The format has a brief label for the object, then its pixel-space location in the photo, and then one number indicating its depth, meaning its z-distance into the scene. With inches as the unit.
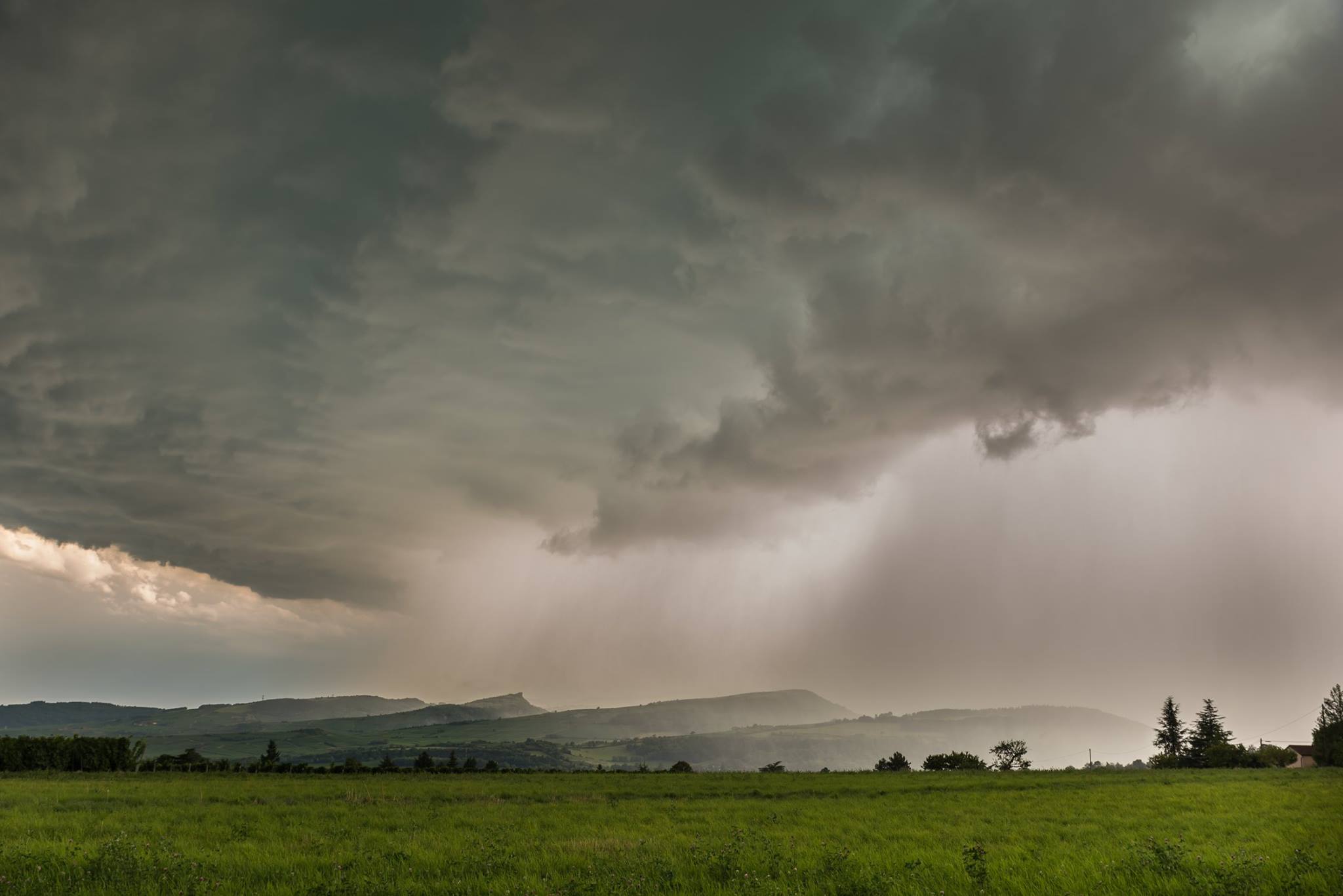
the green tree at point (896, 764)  4040.4
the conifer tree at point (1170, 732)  5772.6
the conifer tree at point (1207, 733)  5280.5
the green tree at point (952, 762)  3978.8
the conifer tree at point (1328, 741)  4234.7
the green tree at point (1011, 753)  5610.2
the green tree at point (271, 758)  3376.0
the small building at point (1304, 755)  5636.3
